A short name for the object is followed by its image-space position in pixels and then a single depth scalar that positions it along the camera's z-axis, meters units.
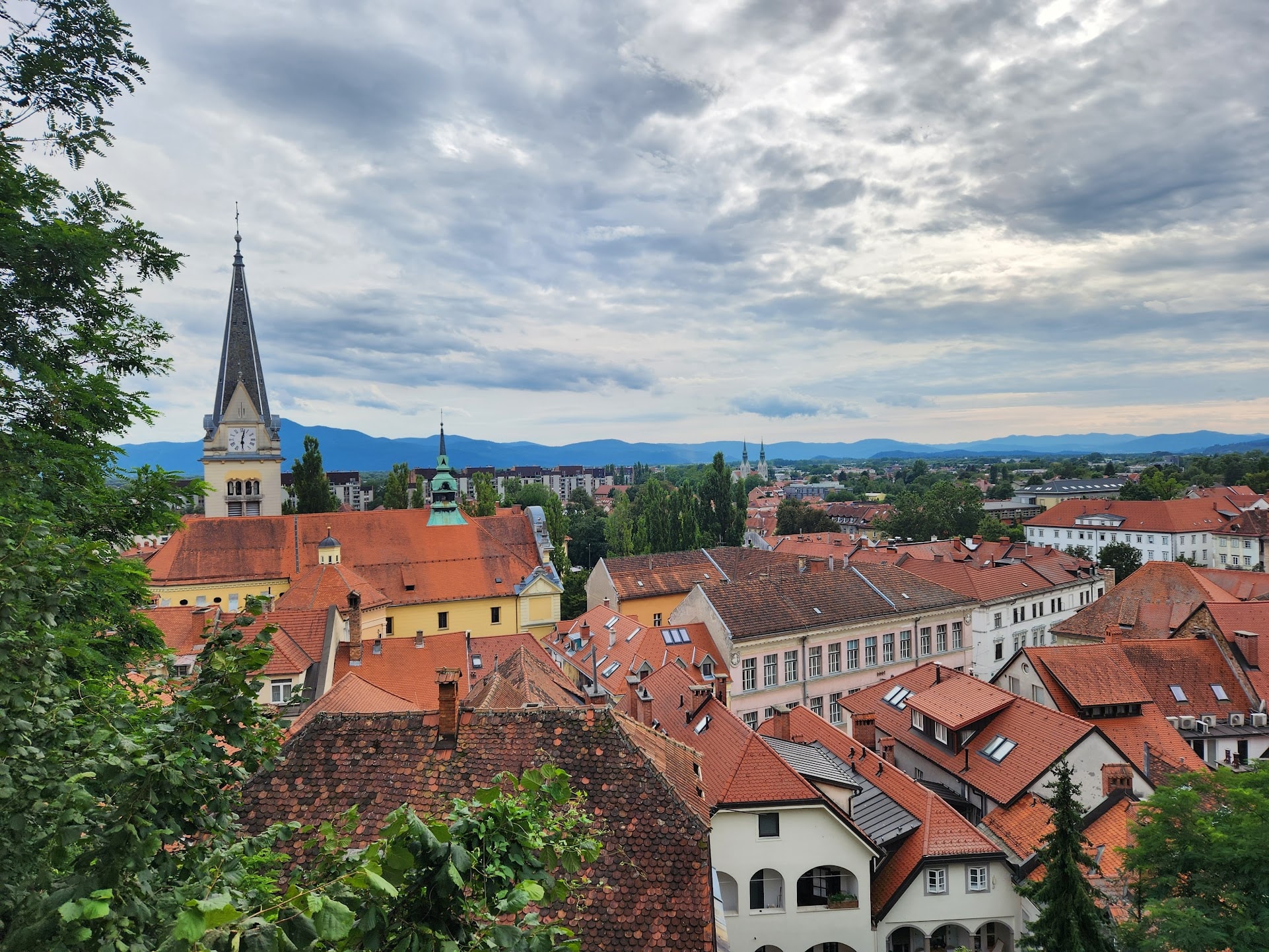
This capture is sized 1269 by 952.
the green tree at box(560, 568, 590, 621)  66.06
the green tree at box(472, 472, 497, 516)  73.31
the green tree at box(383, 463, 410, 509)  77.19
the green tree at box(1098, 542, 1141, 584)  76.75
